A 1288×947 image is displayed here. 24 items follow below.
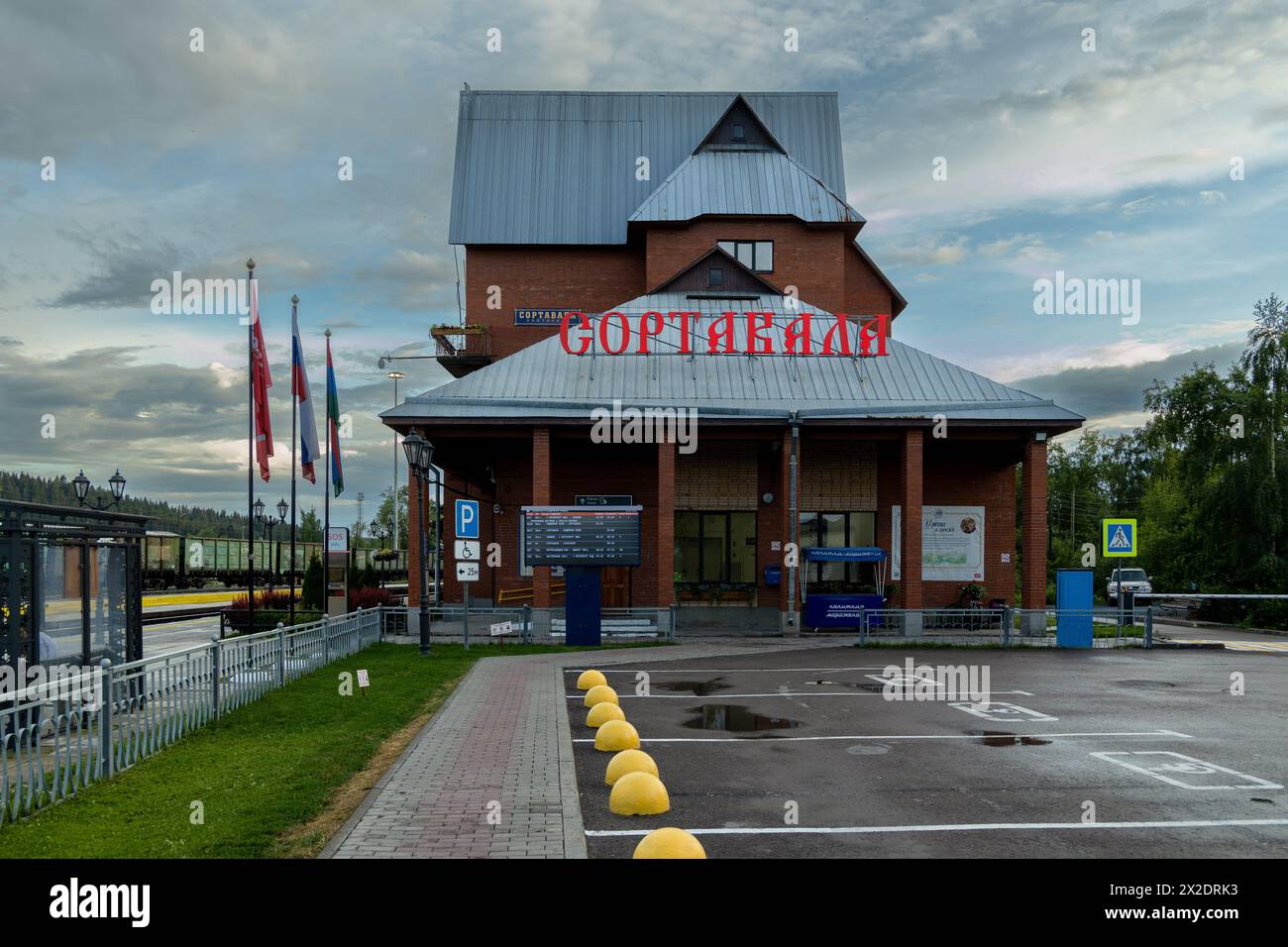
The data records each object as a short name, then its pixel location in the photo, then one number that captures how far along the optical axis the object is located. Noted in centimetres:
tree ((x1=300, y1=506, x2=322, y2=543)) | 10831
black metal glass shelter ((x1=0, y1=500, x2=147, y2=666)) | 1098
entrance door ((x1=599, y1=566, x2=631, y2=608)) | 3028
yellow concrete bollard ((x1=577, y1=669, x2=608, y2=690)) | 1551
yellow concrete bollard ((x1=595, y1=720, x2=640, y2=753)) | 1109
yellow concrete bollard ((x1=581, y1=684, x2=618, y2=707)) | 1344
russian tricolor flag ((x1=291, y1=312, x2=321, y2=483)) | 2664
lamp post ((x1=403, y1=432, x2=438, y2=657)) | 2045
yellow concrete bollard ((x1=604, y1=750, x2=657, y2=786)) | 917
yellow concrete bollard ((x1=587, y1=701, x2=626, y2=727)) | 1207
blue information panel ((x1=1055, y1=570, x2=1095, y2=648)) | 2461
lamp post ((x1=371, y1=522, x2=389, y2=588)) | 10104
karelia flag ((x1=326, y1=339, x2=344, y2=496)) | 3158
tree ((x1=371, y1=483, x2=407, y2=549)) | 12157
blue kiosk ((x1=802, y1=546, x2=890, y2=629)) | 2686
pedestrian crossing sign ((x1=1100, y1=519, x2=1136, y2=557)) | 2436
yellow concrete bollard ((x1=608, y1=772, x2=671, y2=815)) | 839
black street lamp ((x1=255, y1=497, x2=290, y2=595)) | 4049
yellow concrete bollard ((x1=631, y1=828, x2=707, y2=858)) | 625
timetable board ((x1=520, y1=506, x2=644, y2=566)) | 2345
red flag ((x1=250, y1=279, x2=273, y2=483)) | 2445
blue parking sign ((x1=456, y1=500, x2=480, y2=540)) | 2186
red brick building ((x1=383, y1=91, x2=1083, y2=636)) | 2678
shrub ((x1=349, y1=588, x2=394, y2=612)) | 3032
